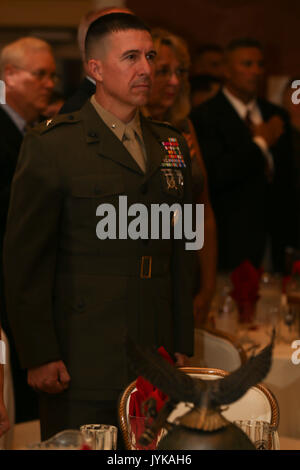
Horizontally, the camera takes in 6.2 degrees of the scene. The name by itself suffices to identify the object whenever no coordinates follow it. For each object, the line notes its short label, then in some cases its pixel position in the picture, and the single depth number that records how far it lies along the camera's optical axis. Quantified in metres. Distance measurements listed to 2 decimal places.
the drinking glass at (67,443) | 6.00
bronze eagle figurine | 5.95
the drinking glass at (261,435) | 6.17
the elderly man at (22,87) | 7.92
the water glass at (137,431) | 6.18
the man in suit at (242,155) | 8.54
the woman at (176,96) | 7.43
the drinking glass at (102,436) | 6.12
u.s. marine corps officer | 6.81
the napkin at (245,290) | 7.72
